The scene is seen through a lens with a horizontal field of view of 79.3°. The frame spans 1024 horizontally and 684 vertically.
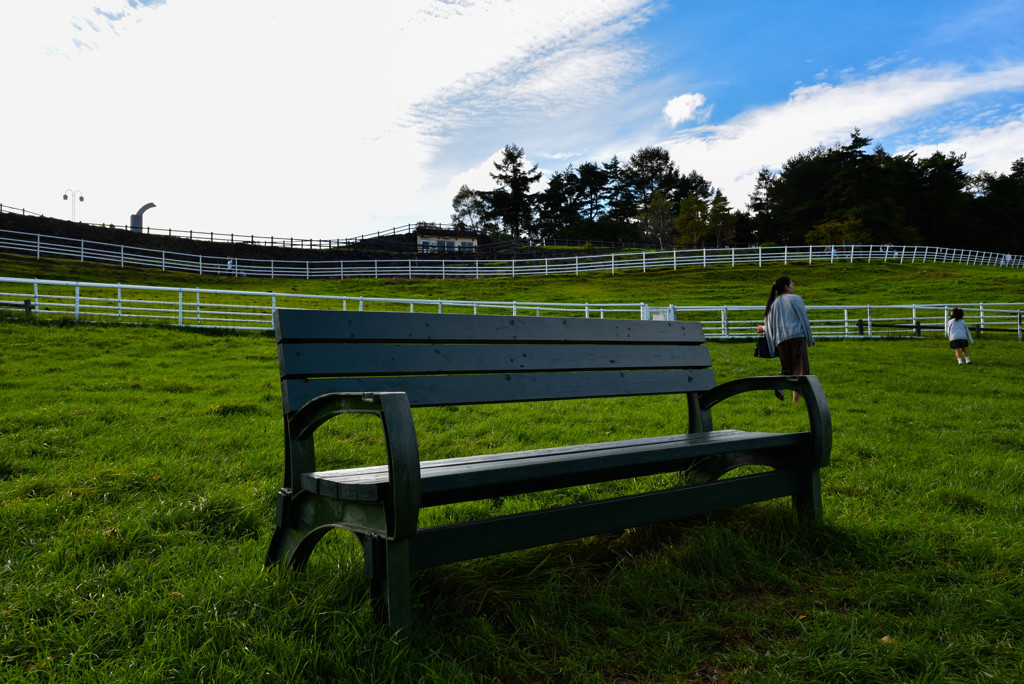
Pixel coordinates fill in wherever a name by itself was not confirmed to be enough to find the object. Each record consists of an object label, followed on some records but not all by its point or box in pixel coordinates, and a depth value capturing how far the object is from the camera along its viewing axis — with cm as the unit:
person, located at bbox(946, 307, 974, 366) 1250
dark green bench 180
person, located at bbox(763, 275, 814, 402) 782
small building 6119
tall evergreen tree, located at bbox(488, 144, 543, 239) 7881
